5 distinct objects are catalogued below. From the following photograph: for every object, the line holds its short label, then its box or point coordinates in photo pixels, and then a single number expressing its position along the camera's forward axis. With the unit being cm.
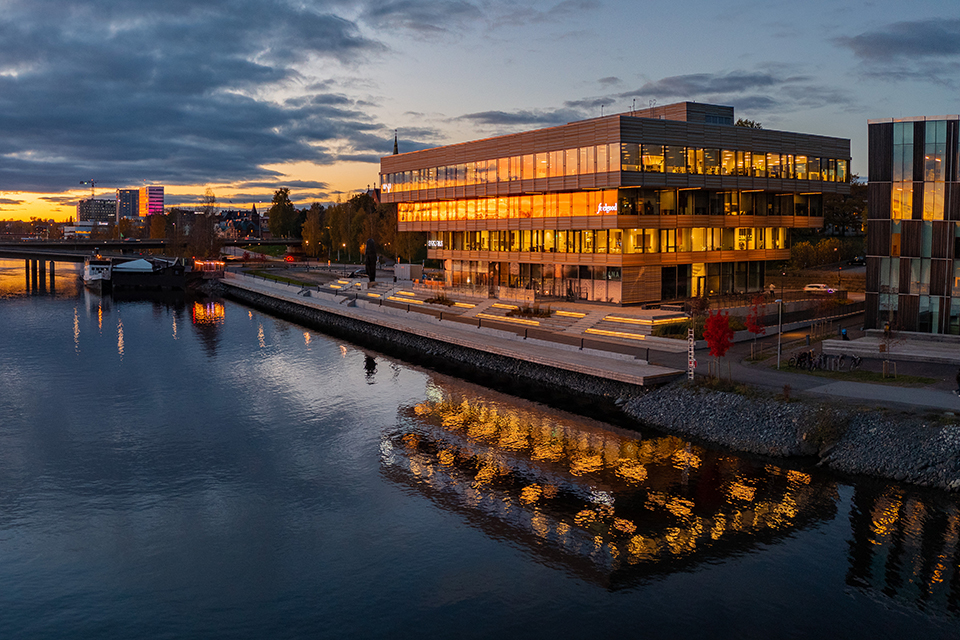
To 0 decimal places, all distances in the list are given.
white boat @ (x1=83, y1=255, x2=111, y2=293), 15888
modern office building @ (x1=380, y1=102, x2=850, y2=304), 7738
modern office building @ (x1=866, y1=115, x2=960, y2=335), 5538
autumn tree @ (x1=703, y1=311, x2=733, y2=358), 4947
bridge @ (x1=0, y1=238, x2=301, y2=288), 17888
